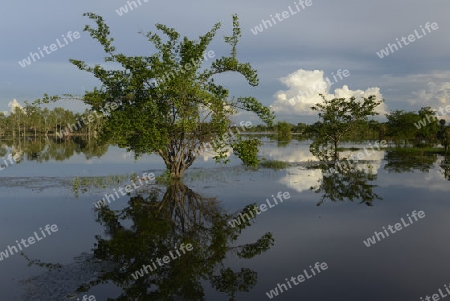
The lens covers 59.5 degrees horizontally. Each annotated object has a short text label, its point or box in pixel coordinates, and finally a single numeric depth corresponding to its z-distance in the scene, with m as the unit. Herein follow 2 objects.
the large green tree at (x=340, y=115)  52.50
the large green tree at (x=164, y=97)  25.55
